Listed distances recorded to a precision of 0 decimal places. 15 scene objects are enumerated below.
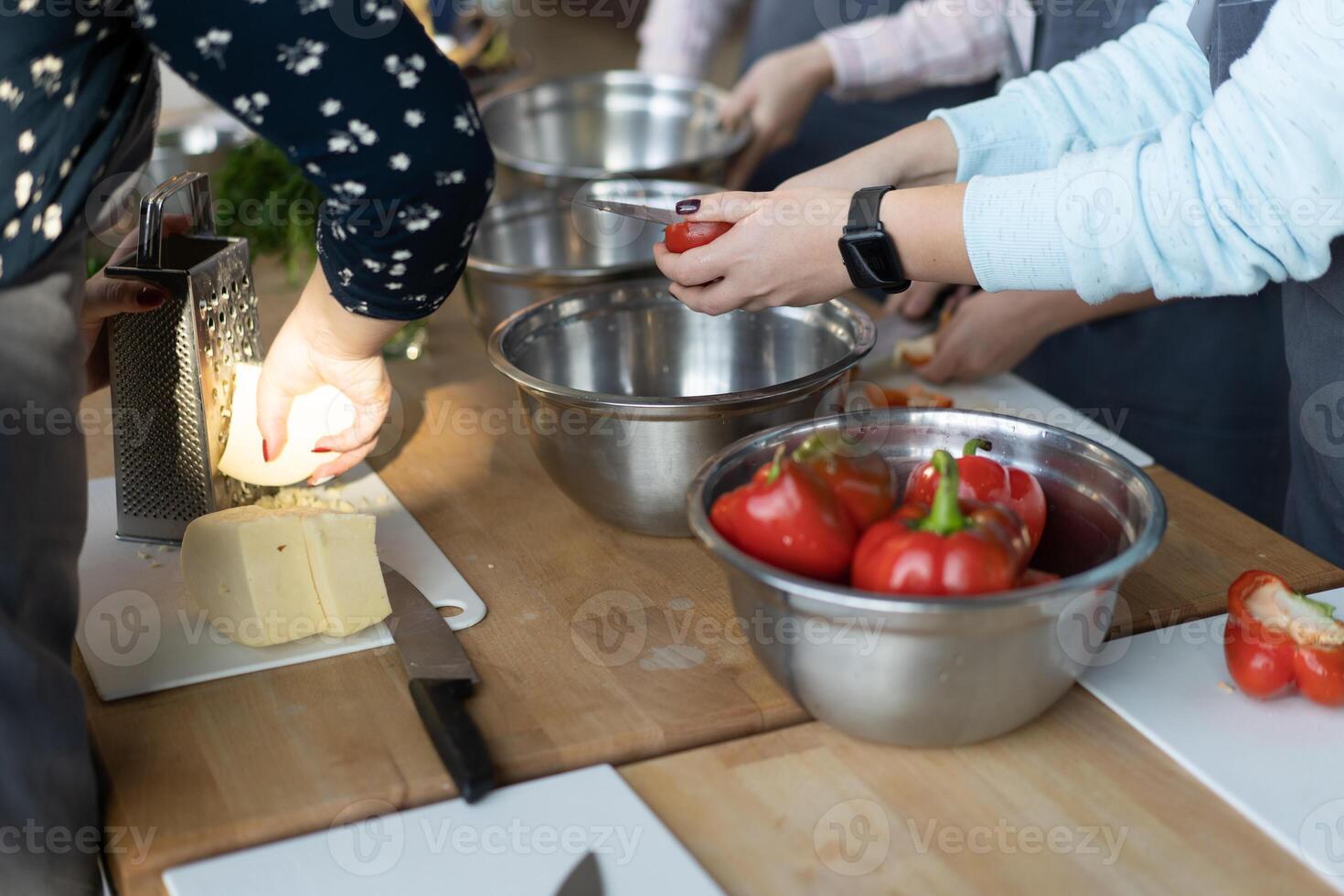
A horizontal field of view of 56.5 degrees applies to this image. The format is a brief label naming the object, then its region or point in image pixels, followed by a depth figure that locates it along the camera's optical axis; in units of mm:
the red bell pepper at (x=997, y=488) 922
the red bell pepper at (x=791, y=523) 817
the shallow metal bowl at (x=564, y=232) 1604
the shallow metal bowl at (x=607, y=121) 2035
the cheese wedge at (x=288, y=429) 1122
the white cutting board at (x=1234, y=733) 790
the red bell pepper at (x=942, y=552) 772
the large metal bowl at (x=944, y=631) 765
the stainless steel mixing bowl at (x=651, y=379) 1068
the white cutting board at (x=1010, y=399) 1346
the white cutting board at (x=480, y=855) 755
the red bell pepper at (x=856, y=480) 870
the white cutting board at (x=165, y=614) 955
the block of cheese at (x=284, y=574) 953
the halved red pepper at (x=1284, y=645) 868
